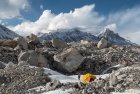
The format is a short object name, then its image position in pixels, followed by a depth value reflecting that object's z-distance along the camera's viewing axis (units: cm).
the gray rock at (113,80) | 798
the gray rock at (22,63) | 1256
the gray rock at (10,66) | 1172
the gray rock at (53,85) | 886
